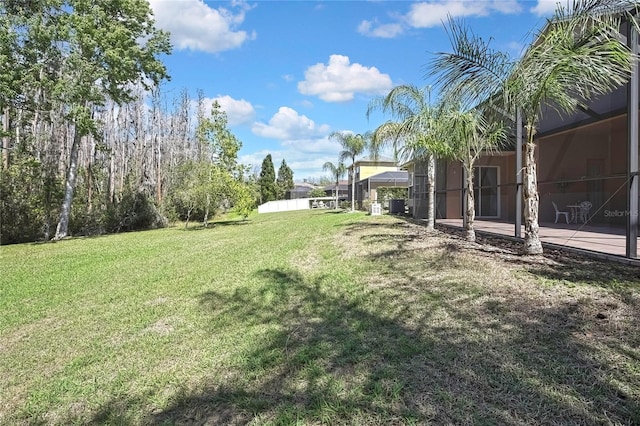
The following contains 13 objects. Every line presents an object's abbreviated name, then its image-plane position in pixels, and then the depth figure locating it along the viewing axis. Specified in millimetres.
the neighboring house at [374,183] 30578
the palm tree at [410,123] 10328
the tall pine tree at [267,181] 51625
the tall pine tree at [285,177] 58834
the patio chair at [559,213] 10477
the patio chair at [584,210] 9452
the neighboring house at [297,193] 59125
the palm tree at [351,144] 24812
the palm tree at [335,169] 30262
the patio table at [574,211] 9998
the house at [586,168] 5309
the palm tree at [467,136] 8086
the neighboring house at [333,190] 50812
